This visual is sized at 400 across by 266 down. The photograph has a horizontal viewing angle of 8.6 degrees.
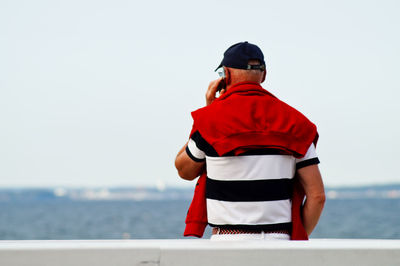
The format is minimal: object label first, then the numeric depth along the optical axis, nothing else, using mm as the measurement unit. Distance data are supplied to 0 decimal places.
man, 9977
